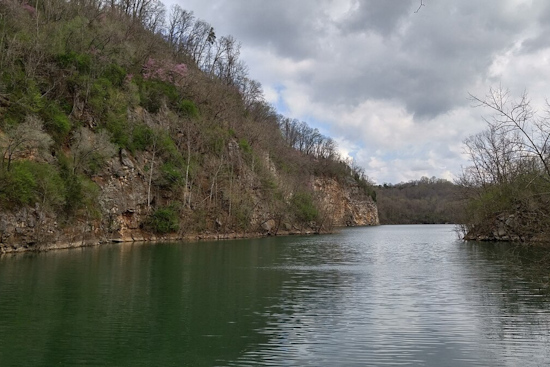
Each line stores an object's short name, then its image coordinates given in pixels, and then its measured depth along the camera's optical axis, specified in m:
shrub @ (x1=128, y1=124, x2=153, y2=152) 53.49
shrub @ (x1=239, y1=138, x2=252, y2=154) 70.98
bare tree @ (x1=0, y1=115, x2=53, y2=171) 34.39
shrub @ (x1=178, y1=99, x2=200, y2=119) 64.69
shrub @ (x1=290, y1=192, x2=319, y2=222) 76.06
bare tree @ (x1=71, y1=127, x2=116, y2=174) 43.06
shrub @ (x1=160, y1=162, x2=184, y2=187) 55.62
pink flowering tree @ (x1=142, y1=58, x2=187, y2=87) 63.56
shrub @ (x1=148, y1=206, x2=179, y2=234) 51.97
